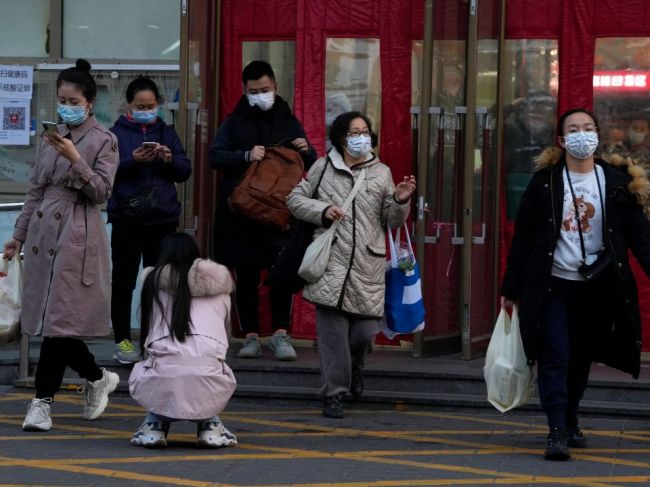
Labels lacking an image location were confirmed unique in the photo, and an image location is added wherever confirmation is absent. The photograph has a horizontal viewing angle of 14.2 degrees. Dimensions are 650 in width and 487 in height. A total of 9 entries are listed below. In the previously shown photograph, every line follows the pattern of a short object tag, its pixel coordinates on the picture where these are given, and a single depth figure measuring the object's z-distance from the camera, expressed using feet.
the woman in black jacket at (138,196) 53.36
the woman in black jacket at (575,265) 42.00
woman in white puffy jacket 48.28
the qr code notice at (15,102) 66.53
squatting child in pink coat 42.94
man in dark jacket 54.67
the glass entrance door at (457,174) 56.29
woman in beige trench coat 46.05
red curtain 58.13
